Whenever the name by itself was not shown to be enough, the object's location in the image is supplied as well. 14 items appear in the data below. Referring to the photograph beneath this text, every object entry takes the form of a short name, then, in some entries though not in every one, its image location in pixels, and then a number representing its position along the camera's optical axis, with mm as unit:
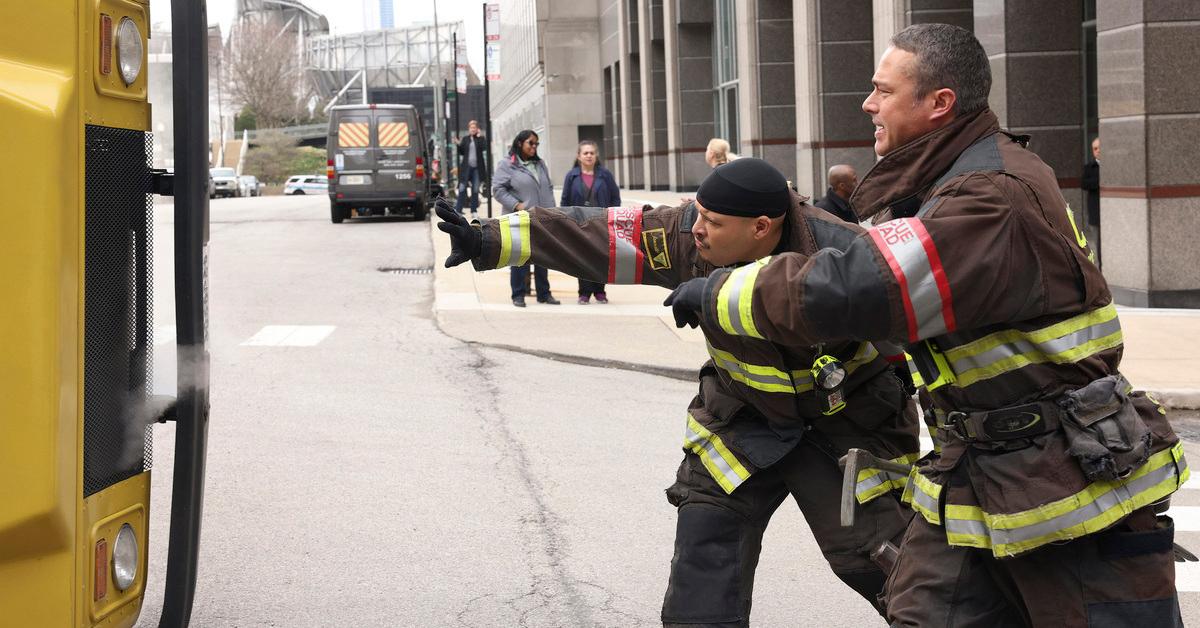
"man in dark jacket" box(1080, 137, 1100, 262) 14992
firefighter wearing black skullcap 3756
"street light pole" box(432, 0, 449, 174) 57238
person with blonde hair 12570
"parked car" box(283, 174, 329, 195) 76162
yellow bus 2748
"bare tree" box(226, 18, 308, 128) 58147
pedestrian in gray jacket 14062
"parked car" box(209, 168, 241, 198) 60594
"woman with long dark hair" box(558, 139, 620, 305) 14398
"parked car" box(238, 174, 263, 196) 75125
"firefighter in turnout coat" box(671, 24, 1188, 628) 2758
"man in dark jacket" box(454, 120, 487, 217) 25422
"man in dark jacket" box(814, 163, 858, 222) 10297
